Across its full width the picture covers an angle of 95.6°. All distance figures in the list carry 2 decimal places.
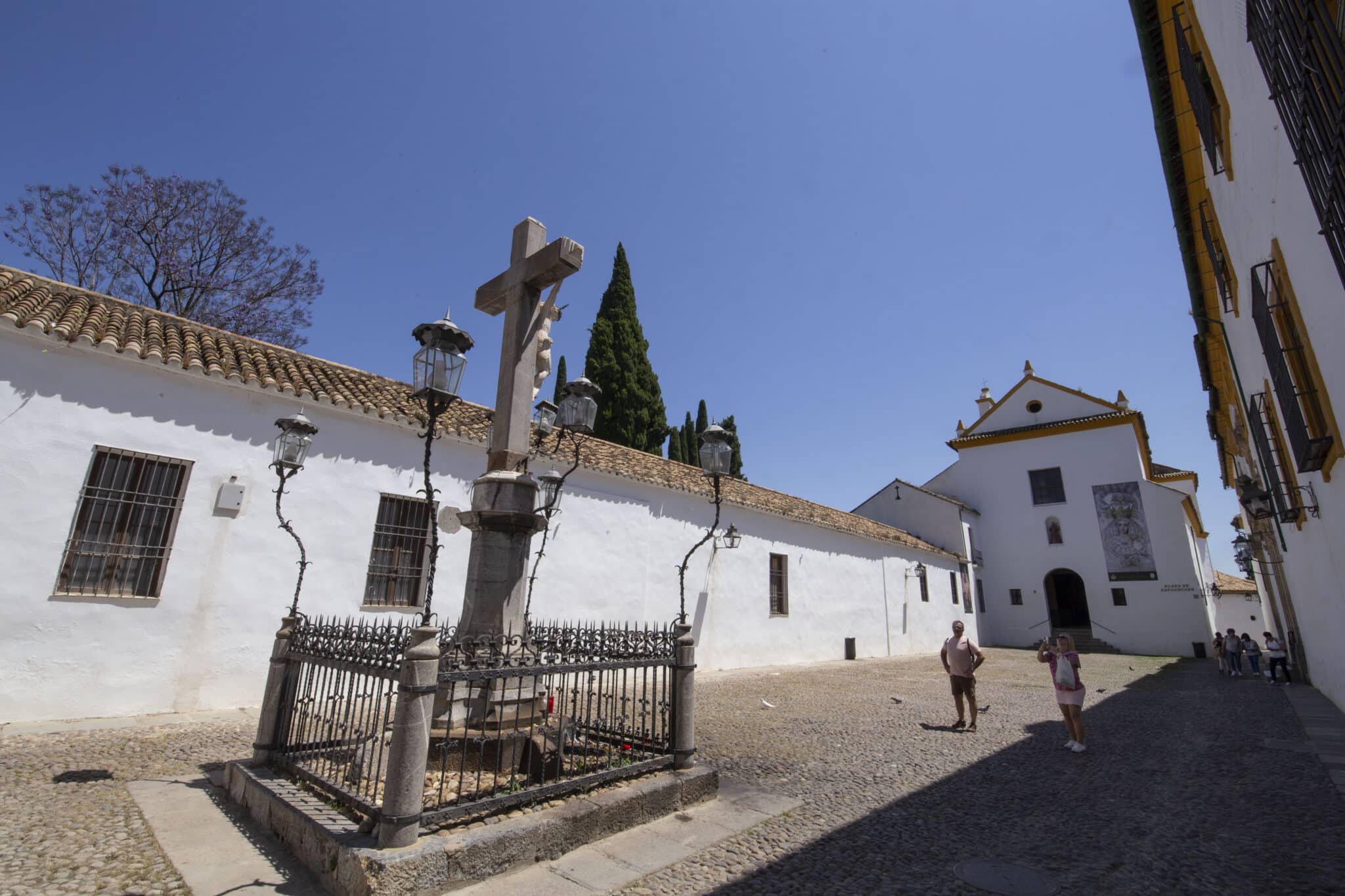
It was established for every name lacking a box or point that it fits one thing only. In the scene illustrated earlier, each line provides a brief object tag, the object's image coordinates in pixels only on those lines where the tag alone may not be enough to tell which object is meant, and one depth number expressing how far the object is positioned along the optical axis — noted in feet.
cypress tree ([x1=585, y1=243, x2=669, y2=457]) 72.84
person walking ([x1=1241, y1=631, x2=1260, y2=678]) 50.16
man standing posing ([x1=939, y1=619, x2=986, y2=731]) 26.13
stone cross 17.07
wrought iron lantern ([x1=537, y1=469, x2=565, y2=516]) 29.89
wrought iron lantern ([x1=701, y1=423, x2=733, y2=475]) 24.38
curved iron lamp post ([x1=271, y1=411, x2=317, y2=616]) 24.16
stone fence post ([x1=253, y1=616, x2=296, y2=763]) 15.03
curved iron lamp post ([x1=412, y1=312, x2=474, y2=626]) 14.93
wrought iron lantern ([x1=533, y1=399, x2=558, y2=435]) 28.12
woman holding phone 22.02
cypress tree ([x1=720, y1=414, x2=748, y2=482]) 100.48
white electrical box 26.62
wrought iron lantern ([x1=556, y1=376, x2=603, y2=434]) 22.65
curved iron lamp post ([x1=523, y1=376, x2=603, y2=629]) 22.65
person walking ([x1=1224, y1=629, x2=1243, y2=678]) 52.21
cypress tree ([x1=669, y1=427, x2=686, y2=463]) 100.22
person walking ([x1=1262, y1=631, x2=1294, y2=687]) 43.86
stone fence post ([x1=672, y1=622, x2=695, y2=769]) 15.57
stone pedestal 14.38
